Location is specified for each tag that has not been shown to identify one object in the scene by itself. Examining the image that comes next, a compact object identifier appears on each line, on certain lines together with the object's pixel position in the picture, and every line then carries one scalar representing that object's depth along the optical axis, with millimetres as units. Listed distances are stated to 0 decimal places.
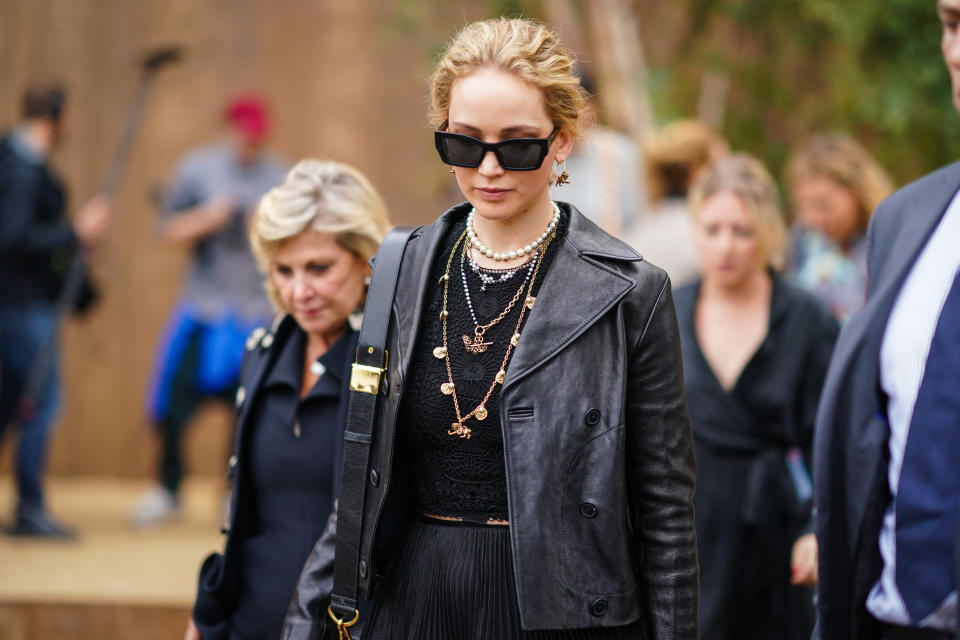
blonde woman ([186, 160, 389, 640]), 6027
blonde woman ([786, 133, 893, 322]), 11242
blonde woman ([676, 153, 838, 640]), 7977
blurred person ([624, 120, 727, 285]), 10414
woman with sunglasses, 4527
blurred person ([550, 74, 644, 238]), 10969
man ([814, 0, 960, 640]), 4031
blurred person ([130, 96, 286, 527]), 13070
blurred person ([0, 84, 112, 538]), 12016
